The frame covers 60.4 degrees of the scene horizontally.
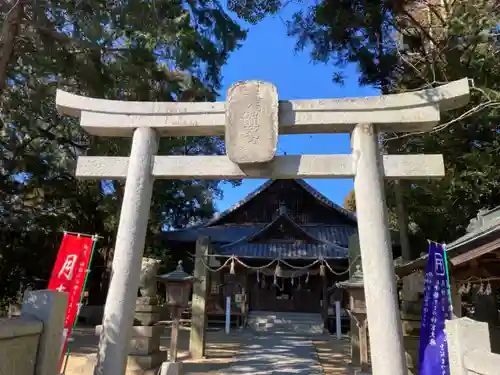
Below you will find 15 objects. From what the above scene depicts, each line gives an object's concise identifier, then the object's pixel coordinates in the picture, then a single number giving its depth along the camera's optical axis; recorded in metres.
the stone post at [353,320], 9.55
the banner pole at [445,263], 6.04
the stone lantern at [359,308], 8.14
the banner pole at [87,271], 7.34
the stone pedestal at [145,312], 8.88
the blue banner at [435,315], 5.29
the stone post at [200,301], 11.06
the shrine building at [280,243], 18.16
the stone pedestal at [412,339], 7.33
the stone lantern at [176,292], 9.67
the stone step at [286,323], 17.86
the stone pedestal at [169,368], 7.90
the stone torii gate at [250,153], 4.50
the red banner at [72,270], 7.09
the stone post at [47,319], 3.81
